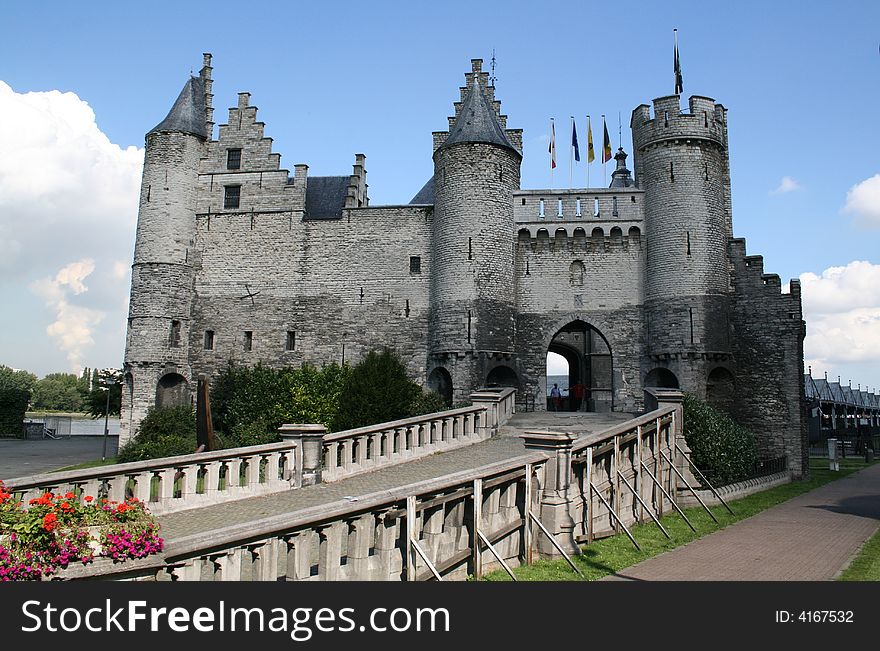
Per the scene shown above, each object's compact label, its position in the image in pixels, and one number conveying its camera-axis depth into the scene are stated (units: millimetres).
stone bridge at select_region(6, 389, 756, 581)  6758
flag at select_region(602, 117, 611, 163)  33500
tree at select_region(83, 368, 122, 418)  41750
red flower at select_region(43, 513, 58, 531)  5309
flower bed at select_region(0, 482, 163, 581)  5215
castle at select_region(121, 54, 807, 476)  28438
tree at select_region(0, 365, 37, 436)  44375
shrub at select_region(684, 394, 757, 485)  19500
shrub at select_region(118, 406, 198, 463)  21891
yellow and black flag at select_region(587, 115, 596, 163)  33872
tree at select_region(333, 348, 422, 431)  22281
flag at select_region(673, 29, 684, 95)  31156
